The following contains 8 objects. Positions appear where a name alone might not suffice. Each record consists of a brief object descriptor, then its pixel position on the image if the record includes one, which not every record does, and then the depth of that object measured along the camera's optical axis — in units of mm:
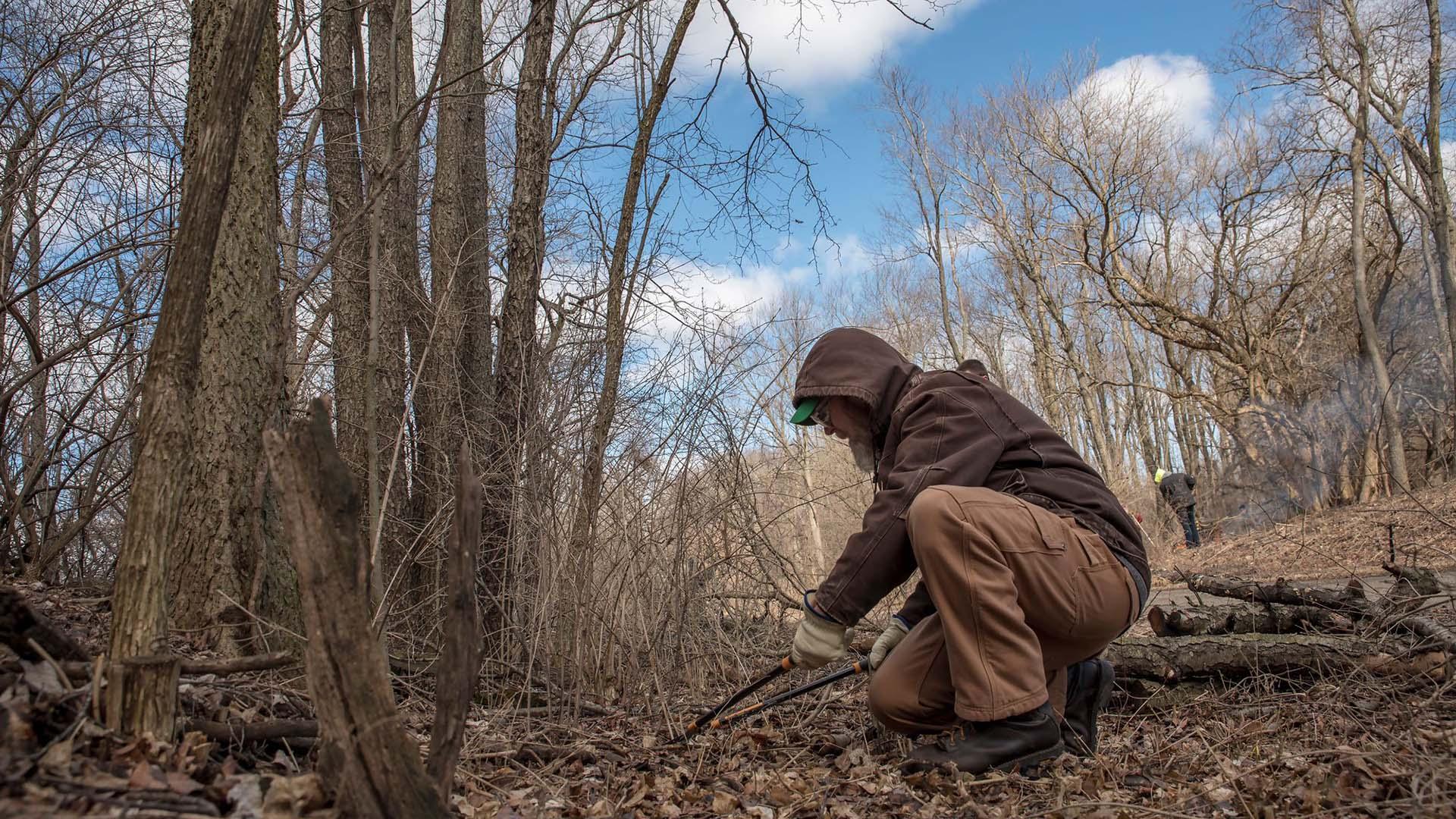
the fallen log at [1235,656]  3457
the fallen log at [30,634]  1901
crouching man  2686
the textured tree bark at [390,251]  4418
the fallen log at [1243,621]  3908
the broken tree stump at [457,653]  1863
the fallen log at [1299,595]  3984
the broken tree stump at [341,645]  1736
